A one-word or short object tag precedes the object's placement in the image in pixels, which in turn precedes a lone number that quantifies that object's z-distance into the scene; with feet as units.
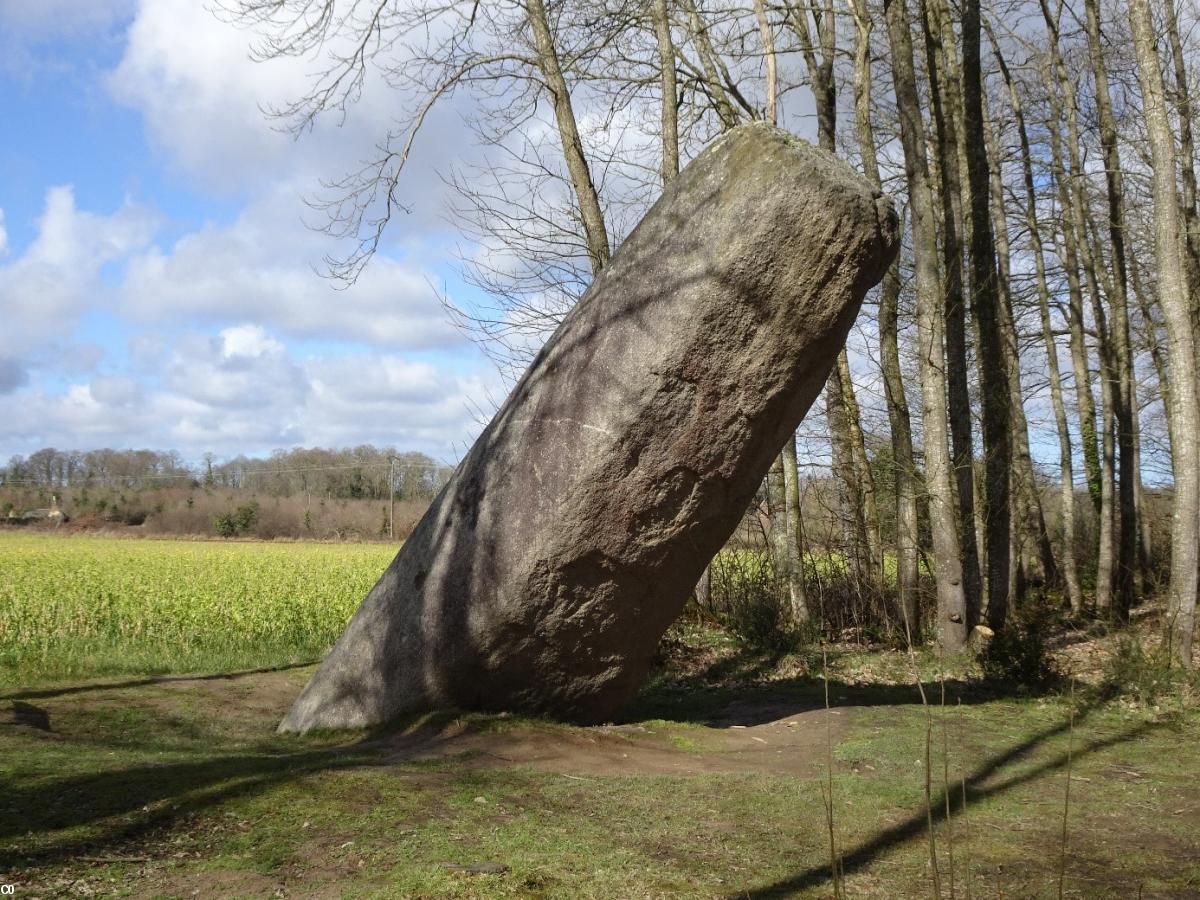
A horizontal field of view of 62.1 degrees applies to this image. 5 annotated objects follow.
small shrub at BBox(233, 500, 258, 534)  167.63
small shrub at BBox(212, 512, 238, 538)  166.61
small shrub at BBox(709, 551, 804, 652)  33.40
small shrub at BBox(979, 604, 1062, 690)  26.37
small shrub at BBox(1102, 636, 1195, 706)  24.53
